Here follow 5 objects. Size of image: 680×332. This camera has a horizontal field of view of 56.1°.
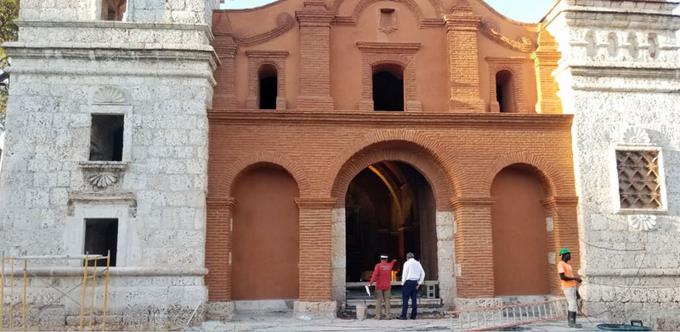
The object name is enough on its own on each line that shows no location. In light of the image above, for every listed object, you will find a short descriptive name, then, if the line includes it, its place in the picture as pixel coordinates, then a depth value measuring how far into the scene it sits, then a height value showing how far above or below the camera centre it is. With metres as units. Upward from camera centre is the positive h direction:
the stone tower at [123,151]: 12.50 +2.42
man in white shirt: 13.27 -0.27
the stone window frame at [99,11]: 13.56 +5.48
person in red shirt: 13.40 -0.29
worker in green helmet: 11.62 -0.25
